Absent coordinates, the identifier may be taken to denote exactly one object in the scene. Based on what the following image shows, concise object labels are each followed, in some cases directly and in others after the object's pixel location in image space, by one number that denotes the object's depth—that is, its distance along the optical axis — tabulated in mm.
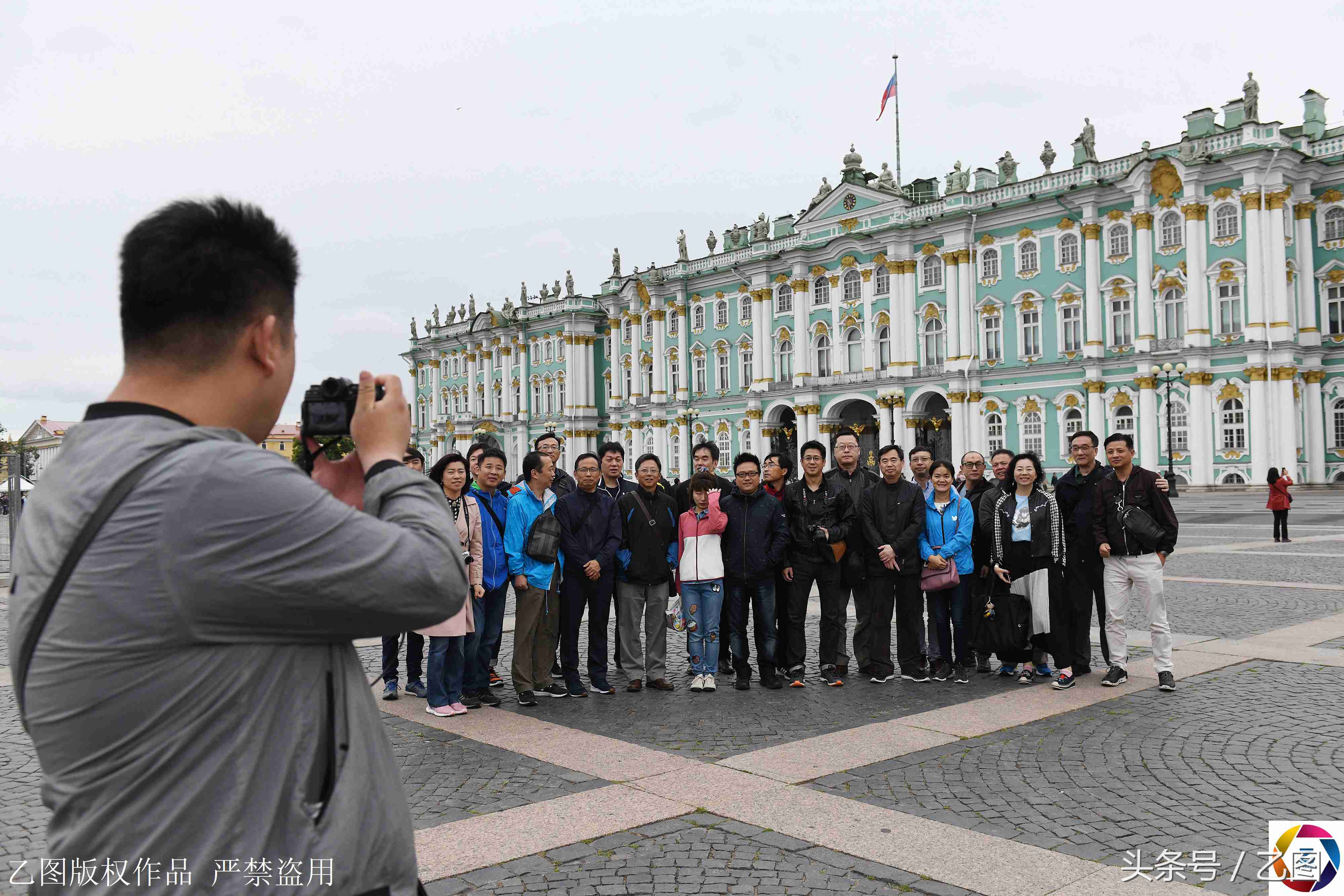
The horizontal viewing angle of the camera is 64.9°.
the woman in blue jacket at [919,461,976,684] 8578
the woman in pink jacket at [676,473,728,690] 8297
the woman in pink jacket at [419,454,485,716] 7277
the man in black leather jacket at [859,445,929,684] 8492
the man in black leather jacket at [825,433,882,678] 8703
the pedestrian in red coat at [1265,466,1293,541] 18828
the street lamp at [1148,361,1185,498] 37938
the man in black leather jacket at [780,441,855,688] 8523
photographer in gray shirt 1357
